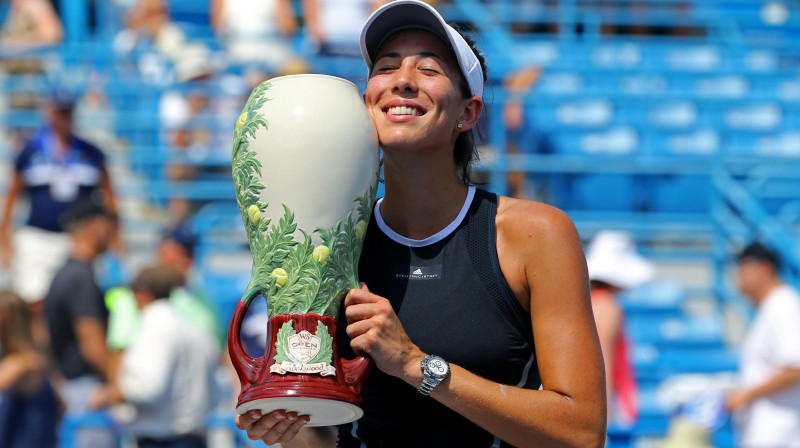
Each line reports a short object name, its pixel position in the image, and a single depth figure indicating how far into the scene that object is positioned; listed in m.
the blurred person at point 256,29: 16.42
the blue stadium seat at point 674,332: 15.07
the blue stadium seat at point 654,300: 15.34
